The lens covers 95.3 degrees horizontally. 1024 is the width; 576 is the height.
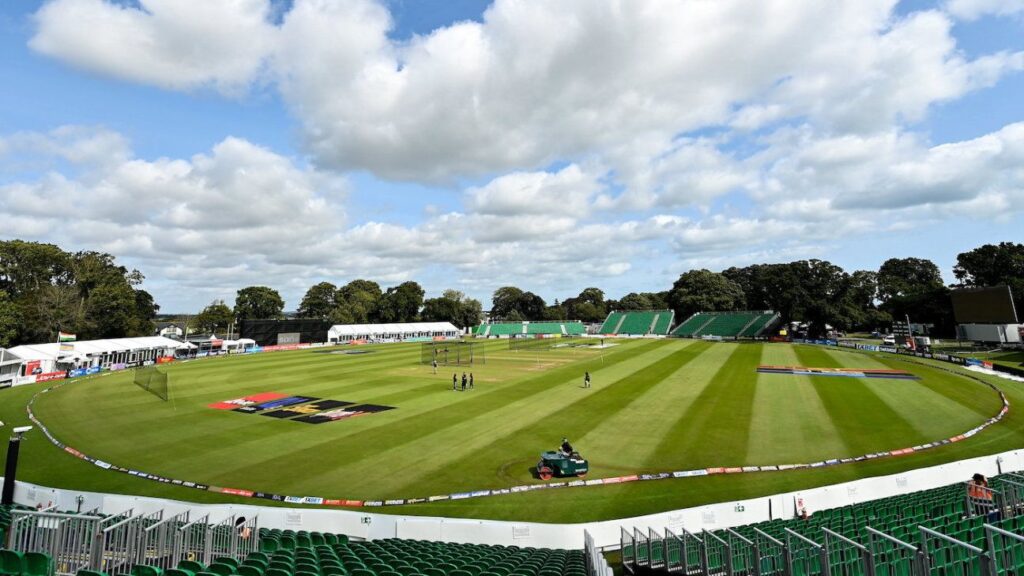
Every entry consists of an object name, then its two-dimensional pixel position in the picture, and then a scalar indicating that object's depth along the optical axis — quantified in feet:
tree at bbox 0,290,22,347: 181.78
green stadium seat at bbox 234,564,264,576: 23.20
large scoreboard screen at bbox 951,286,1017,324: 189.98
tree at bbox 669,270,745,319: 408.46
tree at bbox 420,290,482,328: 474.49
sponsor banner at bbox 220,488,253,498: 57.89
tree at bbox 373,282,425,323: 456.04
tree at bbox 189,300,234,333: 418.92
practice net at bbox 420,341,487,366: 199.01
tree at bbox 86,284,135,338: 249.14
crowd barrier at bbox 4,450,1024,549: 44.52
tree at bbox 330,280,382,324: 425.28
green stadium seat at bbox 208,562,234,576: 22.88
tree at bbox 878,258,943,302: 422.82
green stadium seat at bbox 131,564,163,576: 22.09
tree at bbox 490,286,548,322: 621.72
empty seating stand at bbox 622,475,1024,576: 23.58
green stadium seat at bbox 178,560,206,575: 23.97
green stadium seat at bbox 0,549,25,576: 22.31
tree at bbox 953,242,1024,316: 300.40
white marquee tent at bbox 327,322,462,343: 348.18
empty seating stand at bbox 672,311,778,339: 319.88
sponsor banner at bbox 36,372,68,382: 161.23
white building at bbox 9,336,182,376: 163.53
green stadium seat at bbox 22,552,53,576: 22.49
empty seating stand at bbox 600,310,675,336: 377.17
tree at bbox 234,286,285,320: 426.10
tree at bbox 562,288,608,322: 546.67
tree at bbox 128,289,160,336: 271.02
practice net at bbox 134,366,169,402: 129.59
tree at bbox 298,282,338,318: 471.21
